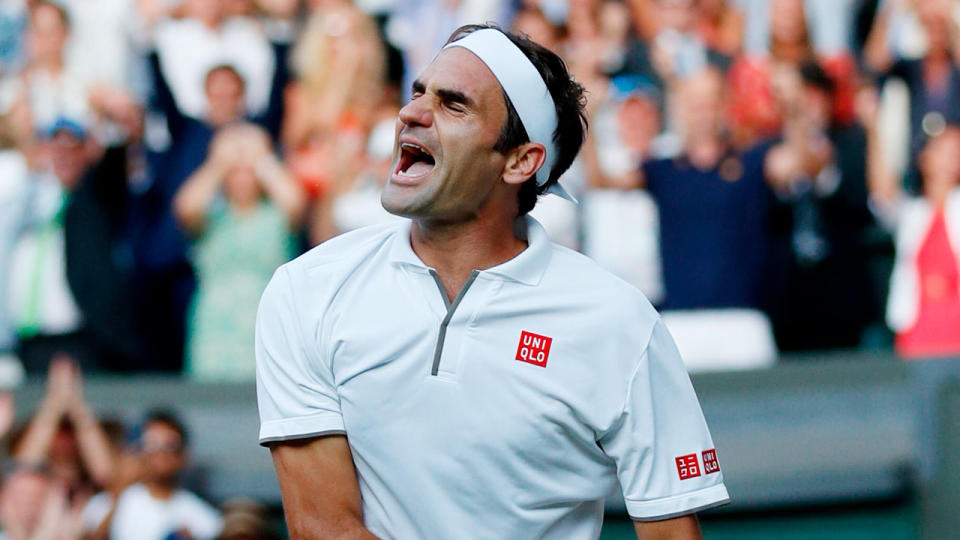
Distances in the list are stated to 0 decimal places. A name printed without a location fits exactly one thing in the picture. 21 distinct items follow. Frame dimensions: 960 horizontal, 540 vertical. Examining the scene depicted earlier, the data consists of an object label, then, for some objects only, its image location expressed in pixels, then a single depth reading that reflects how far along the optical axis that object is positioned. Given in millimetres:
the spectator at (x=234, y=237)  13555
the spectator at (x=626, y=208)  13422
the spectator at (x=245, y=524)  11430
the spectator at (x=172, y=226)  13992
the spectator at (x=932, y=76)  14414
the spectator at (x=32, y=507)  12672
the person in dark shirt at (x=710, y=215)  13367
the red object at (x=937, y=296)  13391
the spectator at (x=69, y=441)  13180
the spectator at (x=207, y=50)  14773
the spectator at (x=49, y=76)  14875
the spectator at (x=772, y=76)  14492
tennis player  5625
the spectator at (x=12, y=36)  15367
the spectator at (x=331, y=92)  14250
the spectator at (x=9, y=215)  13992
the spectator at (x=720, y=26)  15258
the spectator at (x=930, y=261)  13422
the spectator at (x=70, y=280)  13758
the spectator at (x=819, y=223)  14031
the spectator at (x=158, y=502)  12414
